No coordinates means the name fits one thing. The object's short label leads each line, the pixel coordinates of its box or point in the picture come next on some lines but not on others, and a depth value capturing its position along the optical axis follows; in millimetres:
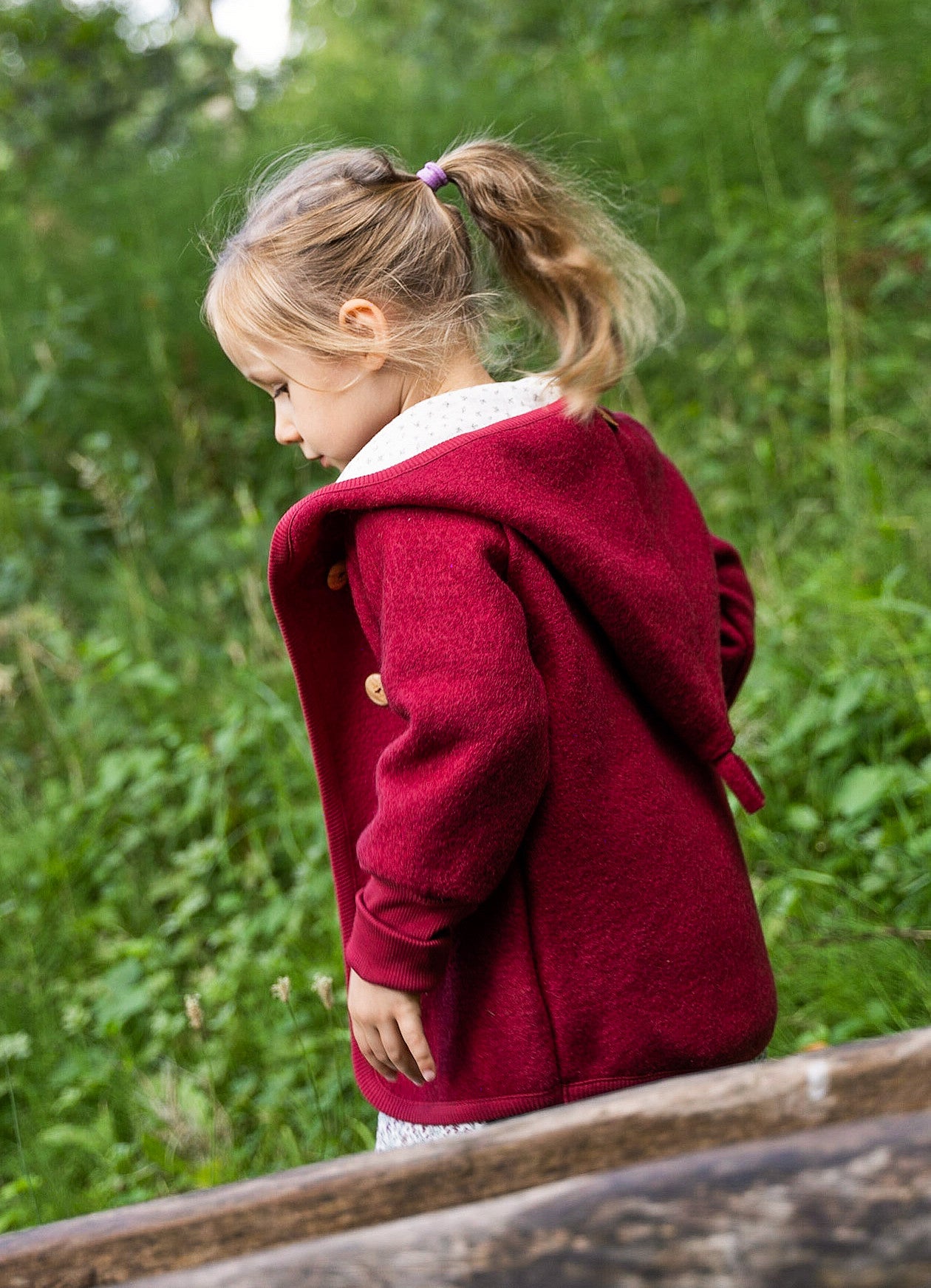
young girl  2111
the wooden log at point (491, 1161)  1873
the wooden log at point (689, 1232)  1811
